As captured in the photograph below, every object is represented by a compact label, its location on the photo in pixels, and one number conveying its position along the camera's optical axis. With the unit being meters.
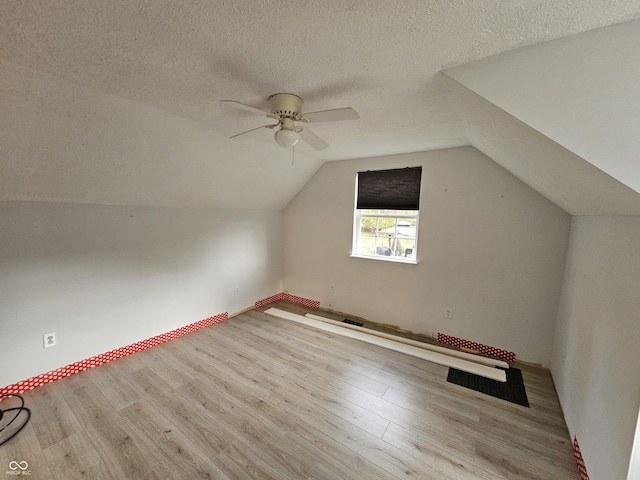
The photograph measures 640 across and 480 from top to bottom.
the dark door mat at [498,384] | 2.13
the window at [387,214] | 3.16
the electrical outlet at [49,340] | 2.18
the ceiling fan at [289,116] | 1.57
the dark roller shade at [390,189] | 3.11
